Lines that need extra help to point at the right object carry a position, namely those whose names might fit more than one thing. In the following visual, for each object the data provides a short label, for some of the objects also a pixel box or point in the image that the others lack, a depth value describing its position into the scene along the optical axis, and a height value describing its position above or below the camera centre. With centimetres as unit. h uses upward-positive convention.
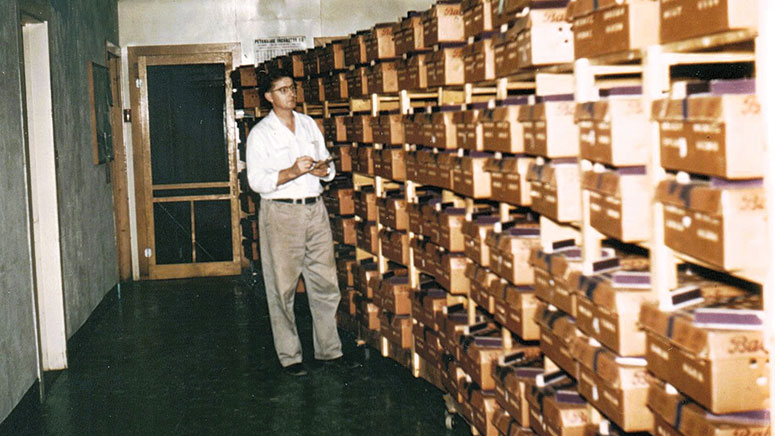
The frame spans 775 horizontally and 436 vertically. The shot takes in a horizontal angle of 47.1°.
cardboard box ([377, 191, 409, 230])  475 -36
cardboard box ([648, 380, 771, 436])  200 -66
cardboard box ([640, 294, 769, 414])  198 -52
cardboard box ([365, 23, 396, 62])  479 +56
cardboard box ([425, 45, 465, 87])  393 +35
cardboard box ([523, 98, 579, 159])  283 +3
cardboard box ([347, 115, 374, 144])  513 +11
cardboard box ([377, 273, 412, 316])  485 -82
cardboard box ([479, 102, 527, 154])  315 +5
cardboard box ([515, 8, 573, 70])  287 +33
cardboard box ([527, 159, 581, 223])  279 -16
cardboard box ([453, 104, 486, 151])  357 +6
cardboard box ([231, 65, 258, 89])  726 +61
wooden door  845 -7
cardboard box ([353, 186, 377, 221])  527 -33
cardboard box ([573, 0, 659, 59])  225 +29
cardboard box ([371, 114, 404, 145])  472 +9
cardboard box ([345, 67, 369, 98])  510 +38
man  492 -43
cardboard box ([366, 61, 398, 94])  477 +37
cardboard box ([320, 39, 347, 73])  557 +58
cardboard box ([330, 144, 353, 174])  557 -6
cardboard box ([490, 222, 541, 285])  326 -41
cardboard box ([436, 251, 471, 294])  404 -59
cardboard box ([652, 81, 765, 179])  187 +0
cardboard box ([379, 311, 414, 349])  482 -101
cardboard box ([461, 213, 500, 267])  362 -38
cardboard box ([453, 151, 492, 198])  355 -13
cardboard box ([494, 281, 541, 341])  323 -62
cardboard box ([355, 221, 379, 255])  521 -53
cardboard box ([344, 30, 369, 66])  508 +57
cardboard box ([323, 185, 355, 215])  561 -33
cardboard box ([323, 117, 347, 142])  555 +12
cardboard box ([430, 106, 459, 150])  396 +7
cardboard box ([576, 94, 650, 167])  232 +2
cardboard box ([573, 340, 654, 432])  239 -69
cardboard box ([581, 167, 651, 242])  232 -17
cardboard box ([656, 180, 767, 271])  189 -19
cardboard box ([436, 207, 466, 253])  400 -38
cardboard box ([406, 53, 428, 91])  427 +36
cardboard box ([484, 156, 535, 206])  315 -14
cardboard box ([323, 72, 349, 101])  551 +39
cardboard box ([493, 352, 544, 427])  322 -89
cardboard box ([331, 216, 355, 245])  565 -53
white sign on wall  846 +100
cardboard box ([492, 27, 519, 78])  315 +33
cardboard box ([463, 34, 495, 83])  352 +34
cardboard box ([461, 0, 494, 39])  355 +52
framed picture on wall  682 +36
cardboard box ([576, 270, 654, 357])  238 -46
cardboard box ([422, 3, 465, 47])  399 +54
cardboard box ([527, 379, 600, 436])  282 -87
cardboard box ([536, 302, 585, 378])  280 -64
